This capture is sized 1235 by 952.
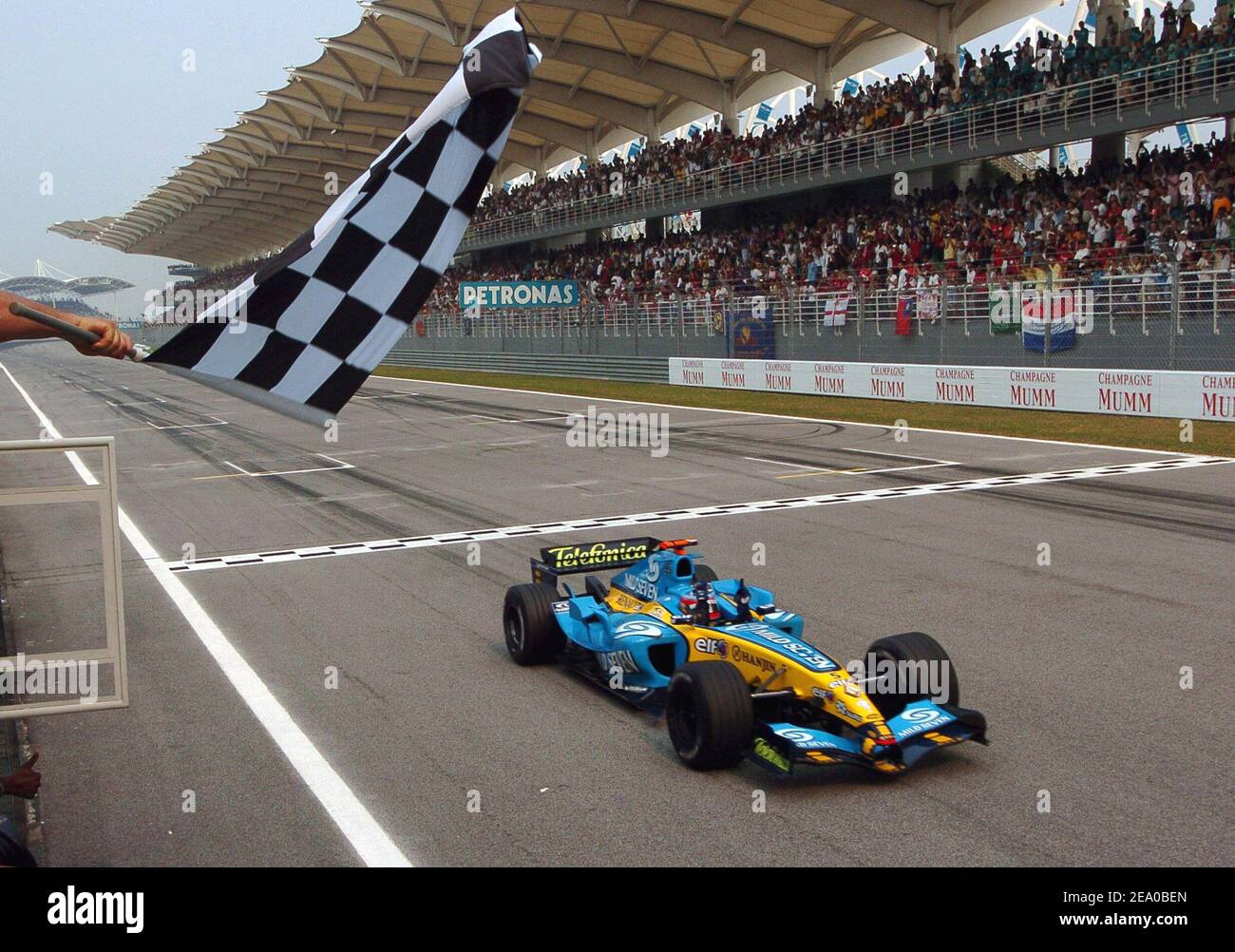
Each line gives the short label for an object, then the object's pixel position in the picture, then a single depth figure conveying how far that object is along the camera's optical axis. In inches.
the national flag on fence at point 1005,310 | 866.8
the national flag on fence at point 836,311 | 1041.0
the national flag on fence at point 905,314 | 968.9
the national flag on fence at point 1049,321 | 831.1
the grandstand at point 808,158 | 904.9
